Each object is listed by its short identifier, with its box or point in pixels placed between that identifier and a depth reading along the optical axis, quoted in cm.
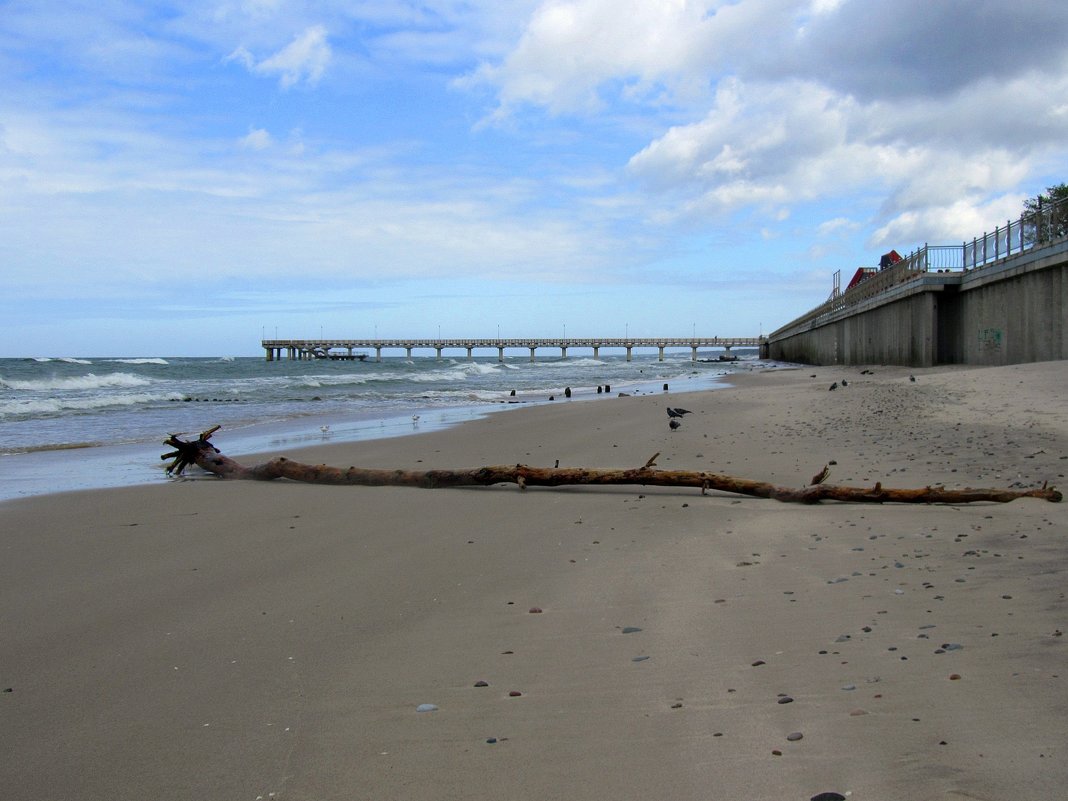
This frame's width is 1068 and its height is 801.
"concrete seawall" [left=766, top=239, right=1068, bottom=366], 1622
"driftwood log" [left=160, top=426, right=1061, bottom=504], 590
